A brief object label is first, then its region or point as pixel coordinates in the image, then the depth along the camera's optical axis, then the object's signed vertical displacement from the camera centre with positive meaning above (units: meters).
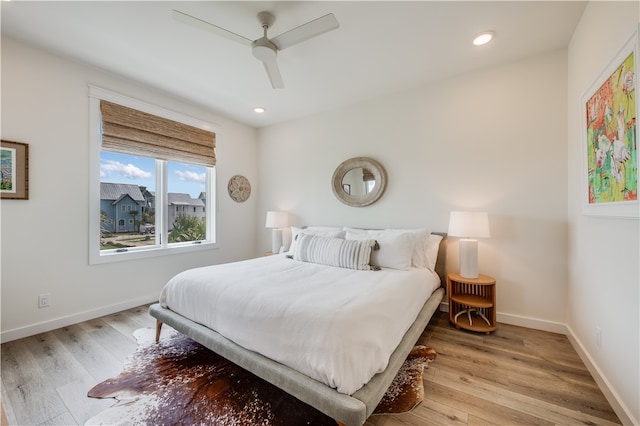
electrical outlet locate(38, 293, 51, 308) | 2.50 -0.83
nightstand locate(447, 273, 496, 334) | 2.51 -0.87
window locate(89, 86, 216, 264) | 2.89 +0.45
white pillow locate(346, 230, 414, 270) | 2.62 -0.39
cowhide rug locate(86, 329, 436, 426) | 1.49 -1.16
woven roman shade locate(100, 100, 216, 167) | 2.93 +1.00
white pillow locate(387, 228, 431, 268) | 2.77 -0.38
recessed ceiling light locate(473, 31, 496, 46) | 2.24 +1.56
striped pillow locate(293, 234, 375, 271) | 2.62 -0.40
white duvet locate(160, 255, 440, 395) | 1.33 -0.62
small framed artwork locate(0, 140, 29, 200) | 2.27 +0.40
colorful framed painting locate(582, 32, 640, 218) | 1.39 +0.46
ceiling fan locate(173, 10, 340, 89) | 1.75 +1.33
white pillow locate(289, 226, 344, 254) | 3.19 -0.24
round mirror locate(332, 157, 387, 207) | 3.43 +0.45
